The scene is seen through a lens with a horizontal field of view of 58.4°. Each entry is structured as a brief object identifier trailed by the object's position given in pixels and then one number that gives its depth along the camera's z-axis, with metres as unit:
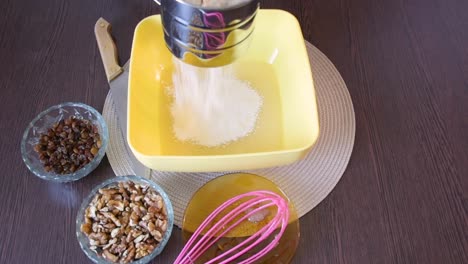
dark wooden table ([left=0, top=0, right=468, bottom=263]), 0.55
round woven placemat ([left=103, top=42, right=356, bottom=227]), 0.58
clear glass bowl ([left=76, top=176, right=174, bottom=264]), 0.51
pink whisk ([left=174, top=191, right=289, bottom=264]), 0.51
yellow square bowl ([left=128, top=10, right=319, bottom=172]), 0.53
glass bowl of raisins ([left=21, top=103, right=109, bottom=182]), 0.57
